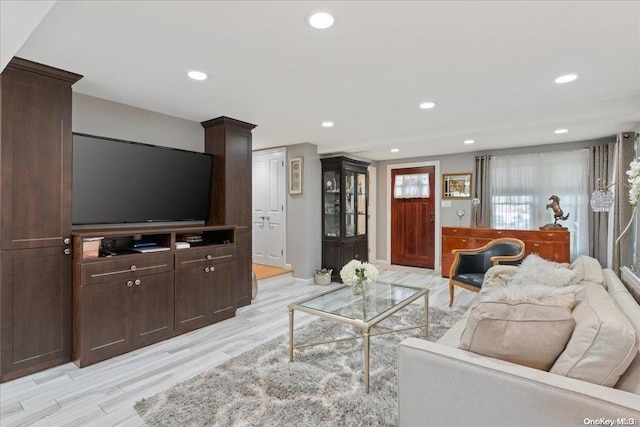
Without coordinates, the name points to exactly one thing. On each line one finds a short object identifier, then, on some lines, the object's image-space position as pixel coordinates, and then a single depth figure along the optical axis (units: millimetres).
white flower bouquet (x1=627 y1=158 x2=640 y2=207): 1642
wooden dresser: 4266
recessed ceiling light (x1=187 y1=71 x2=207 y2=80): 2385
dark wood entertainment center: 2188
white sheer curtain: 4492
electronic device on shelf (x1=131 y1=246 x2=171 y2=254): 2778
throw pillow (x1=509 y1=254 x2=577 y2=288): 2074
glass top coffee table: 2133
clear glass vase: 2654
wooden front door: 5918
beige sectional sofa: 1026
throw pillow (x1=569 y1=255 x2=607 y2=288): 2045
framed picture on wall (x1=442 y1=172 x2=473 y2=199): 5461
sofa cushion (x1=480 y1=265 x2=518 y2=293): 2687
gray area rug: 1740
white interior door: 5258
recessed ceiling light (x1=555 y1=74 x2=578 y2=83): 2414
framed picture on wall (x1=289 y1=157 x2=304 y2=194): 4945
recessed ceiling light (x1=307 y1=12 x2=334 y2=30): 1660
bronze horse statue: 4484
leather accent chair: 3676
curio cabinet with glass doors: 5074
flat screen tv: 2635
